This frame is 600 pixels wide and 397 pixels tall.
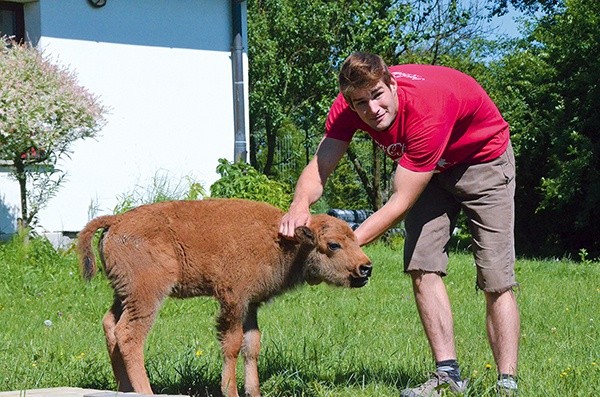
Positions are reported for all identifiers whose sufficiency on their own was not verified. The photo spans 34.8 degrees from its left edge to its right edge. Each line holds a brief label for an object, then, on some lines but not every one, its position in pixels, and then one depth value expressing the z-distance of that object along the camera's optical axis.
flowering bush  11.52
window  14.04
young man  5.11
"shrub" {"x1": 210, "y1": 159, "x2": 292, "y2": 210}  14.84
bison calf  5.52
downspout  16.42
